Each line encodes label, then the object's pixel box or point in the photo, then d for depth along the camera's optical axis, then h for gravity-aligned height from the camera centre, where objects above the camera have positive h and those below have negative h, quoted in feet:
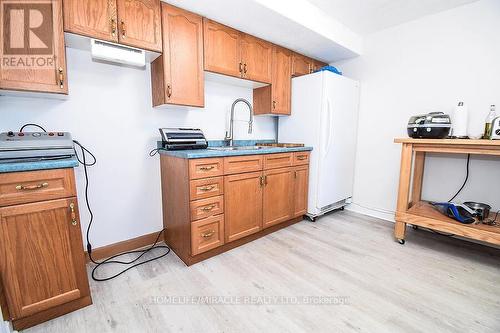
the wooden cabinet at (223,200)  5.72 -1.68
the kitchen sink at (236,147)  7.82 -0.17
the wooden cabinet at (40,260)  3.65 -2.08
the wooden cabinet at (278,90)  8.43 +2.04
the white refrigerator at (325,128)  8.25 +0.60
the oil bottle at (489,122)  6.00 +0.69
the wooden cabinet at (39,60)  4.03 +1.49
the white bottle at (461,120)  6.68 +0.79
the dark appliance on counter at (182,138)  6.25 +0.09
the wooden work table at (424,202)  5.60 -1.67
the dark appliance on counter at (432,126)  6.34 +0.56
